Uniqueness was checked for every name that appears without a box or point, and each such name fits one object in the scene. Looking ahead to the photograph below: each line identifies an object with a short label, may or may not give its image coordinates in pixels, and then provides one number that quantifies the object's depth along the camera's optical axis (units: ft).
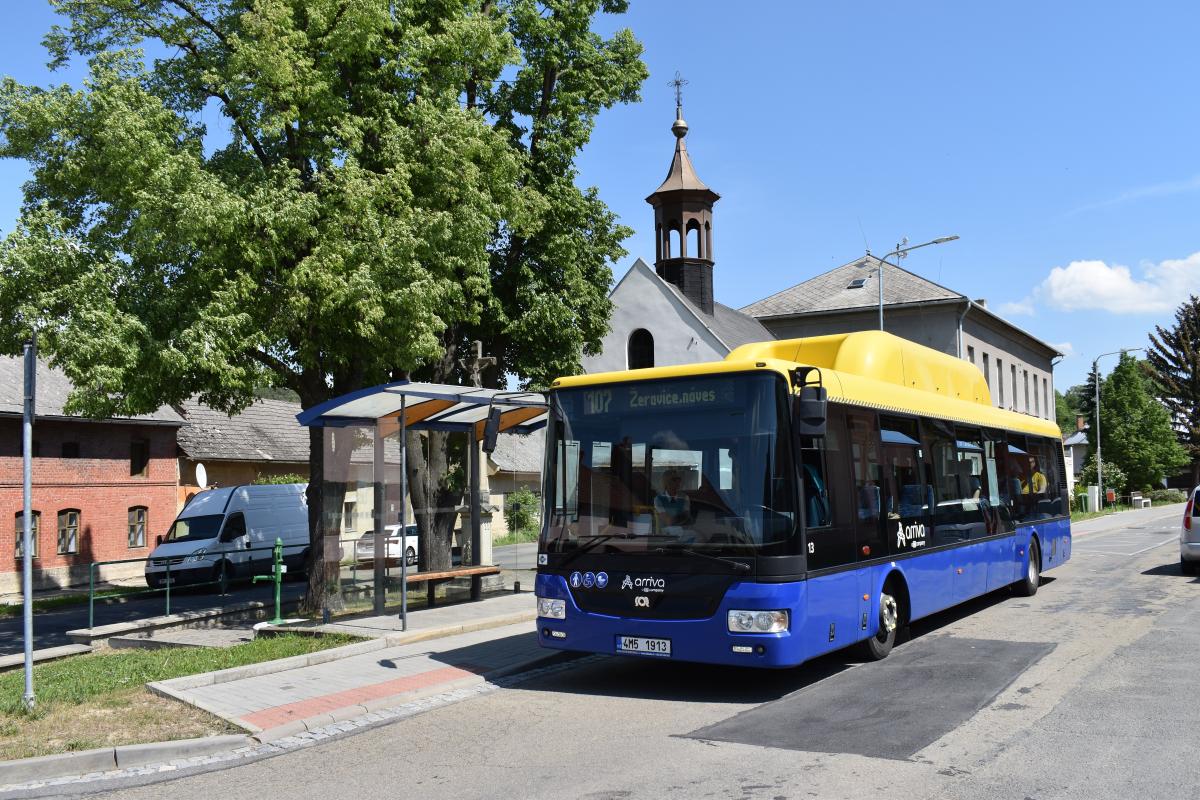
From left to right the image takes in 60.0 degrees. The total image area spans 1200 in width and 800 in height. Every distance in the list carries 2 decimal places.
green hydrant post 49.61
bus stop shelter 44.16
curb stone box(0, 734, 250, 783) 22.45
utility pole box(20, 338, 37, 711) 27.61
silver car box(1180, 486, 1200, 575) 62.90
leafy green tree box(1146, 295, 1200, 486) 267.59
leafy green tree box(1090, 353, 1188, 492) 218.59
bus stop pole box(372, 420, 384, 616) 47.21
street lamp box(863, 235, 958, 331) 94.99
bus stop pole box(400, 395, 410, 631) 41.96
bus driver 28.99
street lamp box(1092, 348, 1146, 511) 189.71
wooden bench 48.47
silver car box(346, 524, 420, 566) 49.37
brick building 93.66
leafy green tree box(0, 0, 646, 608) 42.75
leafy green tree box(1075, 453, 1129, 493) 211.00
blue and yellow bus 28.07
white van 83.30
